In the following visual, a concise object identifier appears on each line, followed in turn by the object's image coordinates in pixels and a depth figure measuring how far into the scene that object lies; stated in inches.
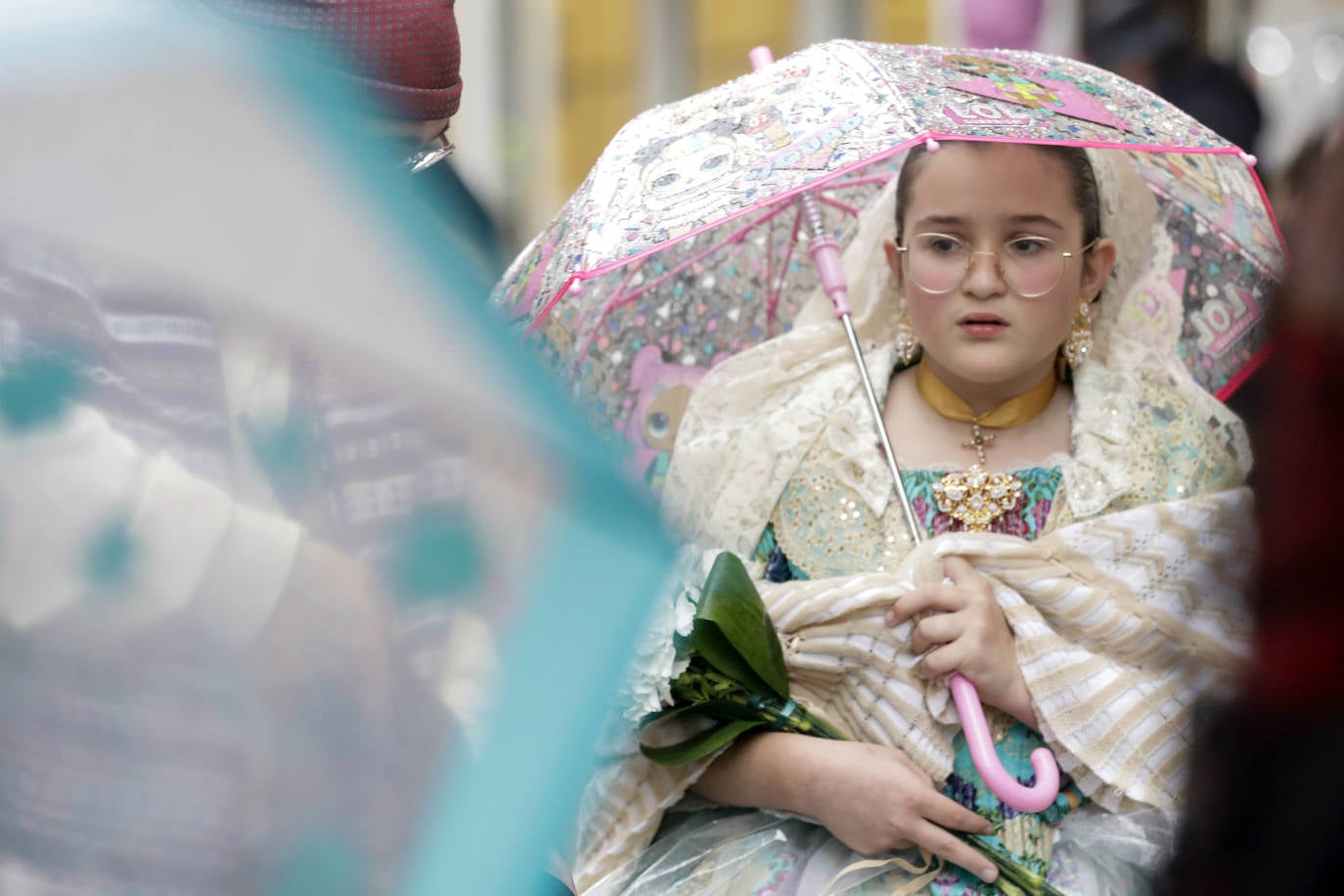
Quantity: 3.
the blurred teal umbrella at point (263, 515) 146.9
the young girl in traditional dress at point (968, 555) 197.5
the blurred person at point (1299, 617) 141.1
